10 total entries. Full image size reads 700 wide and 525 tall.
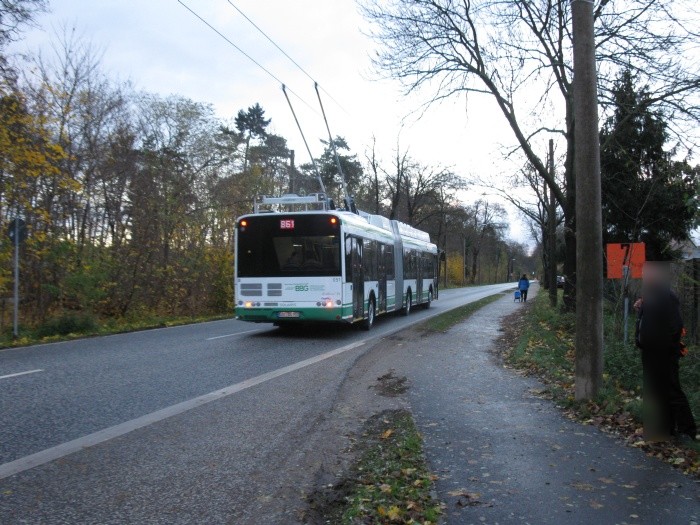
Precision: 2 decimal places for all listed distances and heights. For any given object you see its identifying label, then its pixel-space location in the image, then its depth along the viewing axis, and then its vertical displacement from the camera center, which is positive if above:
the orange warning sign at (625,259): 10.55 +0.32
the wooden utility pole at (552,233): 25.31 +1.87
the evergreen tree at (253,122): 57.50 +15.26
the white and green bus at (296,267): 14.23 +0.29
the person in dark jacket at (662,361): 5.55 -0.81
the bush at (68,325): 15.32 -1.17
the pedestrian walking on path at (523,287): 37.44 -0.64
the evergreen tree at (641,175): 10.38 +3.01
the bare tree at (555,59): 13.84 +5.67
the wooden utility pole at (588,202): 6.80 +0.86
